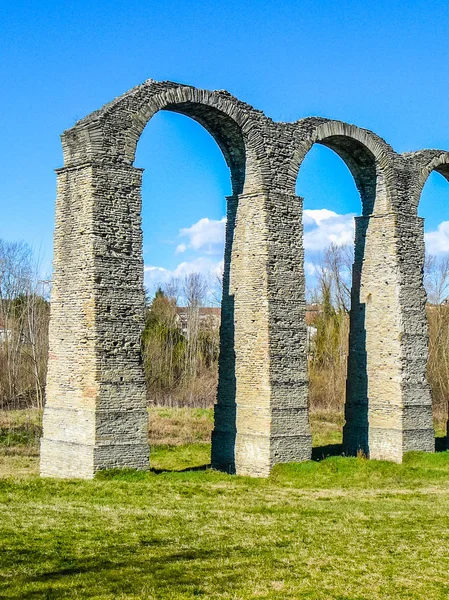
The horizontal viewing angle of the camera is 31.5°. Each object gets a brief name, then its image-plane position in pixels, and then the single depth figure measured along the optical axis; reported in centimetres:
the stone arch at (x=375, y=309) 2078
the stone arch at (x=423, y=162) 2231
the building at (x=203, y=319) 5375
